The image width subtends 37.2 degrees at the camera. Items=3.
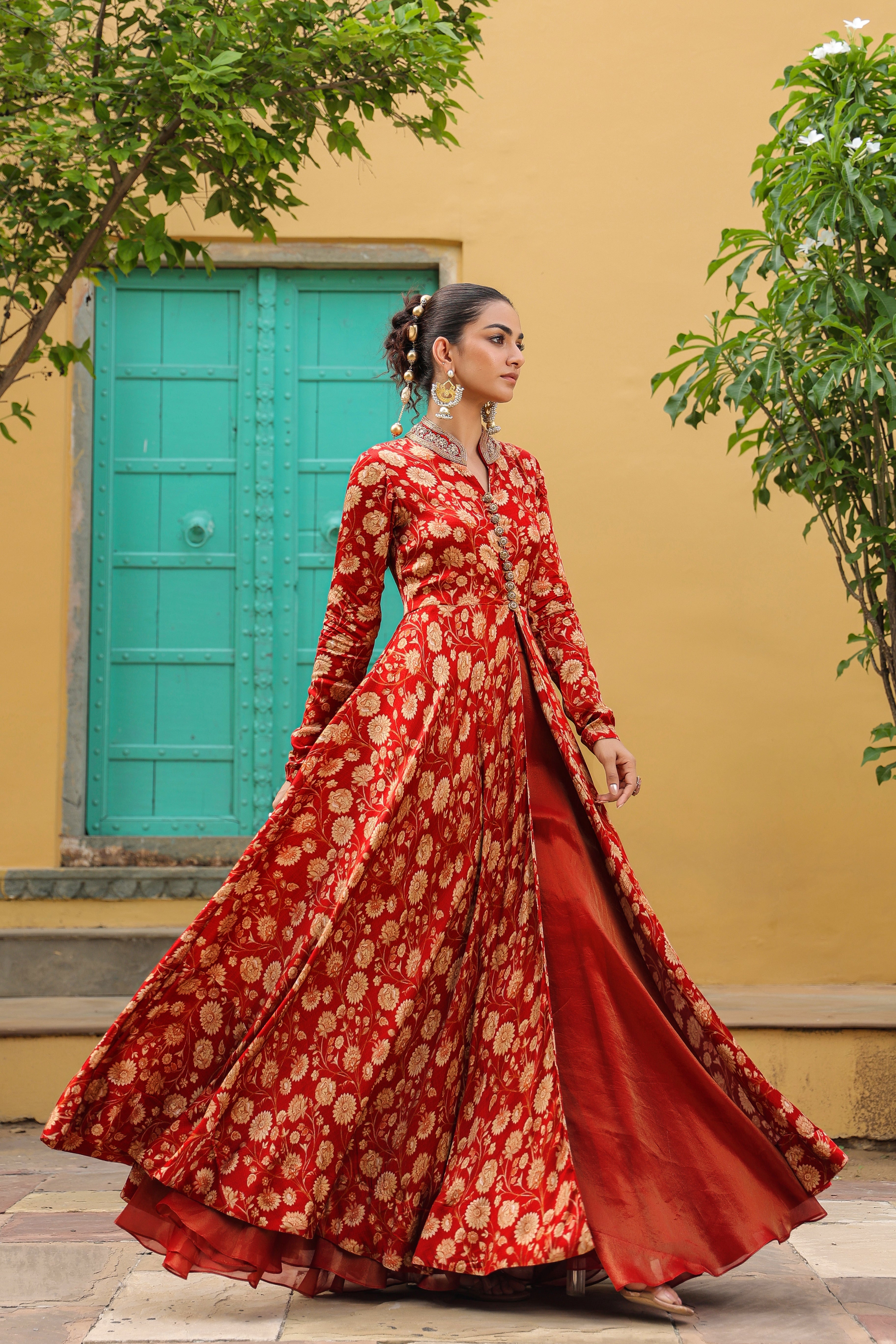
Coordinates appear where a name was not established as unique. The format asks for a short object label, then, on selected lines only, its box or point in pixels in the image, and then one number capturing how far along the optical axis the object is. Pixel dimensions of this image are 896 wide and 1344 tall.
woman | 2.13
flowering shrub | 3.24
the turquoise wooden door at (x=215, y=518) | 4.72
